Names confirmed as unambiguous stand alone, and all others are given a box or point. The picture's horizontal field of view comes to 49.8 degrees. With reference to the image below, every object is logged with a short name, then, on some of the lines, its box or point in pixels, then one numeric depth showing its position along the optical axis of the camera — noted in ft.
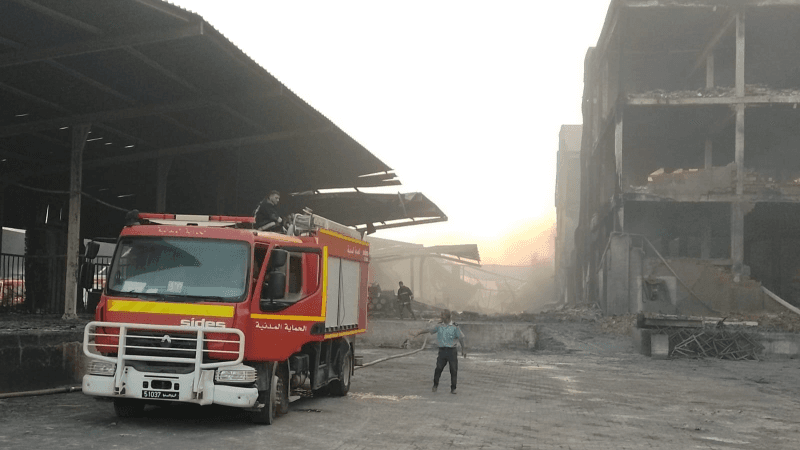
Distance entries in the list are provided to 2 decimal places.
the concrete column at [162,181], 73.41
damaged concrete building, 121.29
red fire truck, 33.27
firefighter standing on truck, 41.75
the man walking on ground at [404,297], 119.14
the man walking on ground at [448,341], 48.93
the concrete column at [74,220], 59.26
